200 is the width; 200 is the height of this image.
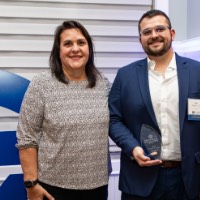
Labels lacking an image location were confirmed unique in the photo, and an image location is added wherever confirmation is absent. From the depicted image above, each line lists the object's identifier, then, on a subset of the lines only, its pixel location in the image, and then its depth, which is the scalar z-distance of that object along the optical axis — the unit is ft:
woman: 5.76
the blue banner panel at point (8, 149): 8.20
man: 5.62
